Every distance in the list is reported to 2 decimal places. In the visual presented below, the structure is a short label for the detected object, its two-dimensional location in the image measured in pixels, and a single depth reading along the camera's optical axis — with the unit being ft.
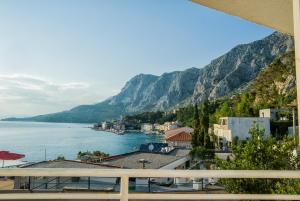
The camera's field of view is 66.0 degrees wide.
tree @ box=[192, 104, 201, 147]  82.53
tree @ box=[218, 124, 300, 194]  9.89
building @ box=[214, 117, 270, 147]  80.95
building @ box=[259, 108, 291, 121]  91.02
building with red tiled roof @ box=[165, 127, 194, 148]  103.18
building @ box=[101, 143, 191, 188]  42.52
